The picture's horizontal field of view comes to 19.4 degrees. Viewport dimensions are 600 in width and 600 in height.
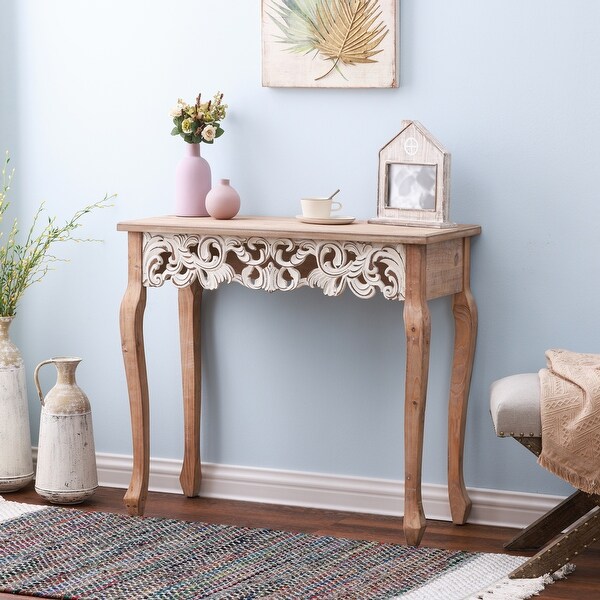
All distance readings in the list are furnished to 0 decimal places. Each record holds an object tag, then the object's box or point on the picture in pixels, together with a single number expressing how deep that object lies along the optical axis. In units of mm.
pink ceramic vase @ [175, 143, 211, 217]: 5608
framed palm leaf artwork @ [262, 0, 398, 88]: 5417
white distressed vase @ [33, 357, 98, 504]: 5642
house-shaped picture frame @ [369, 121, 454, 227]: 5087
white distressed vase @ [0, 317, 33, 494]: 5912
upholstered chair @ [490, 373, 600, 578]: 4450
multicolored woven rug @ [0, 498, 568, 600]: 4402
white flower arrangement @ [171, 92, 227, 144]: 5573
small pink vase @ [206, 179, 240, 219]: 5408
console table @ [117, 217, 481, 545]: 4837
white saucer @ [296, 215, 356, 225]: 5145
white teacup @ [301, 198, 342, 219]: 5195
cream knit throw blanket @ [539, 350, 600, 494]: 4342
